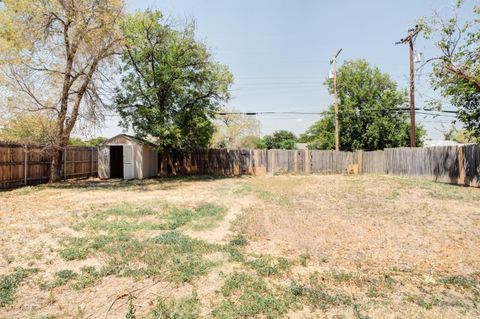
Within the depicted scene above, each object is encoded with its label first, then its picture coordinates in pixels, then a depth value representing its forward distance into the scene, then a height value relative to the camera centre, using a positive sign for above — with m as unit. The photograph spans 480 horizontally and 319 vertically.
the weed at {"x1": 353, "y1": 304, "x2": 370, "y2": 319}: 2.63 -1.48
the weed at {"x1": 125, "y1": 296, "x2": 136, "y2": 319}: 2.63 -1.46
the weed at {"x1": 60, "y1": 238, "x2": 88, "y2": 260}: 4.00 -1.35
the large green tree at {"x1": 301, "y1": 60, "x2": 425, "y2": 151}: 22.33 +3.77
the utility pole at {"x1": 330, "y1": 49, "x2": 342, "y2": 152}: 17.48 +5.13
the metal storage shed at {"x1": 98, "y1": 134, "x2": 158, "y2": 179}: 14.93 +0.14
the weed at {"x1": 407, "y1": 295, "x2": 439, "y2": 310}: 2.85 -1.48
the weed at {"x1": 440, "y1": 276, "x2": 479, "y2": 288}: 3.29 -1.48
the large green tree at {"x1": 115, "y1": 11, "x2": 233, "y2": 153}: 13.93 +4.00
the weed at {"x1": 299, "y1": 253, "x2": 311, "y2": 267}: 3.89 -1.43
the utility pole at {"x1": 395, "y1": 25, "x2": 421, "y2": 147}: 14.28 +4.83
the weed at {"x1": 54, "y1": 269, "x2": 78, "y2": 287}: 3.28 -1.41
